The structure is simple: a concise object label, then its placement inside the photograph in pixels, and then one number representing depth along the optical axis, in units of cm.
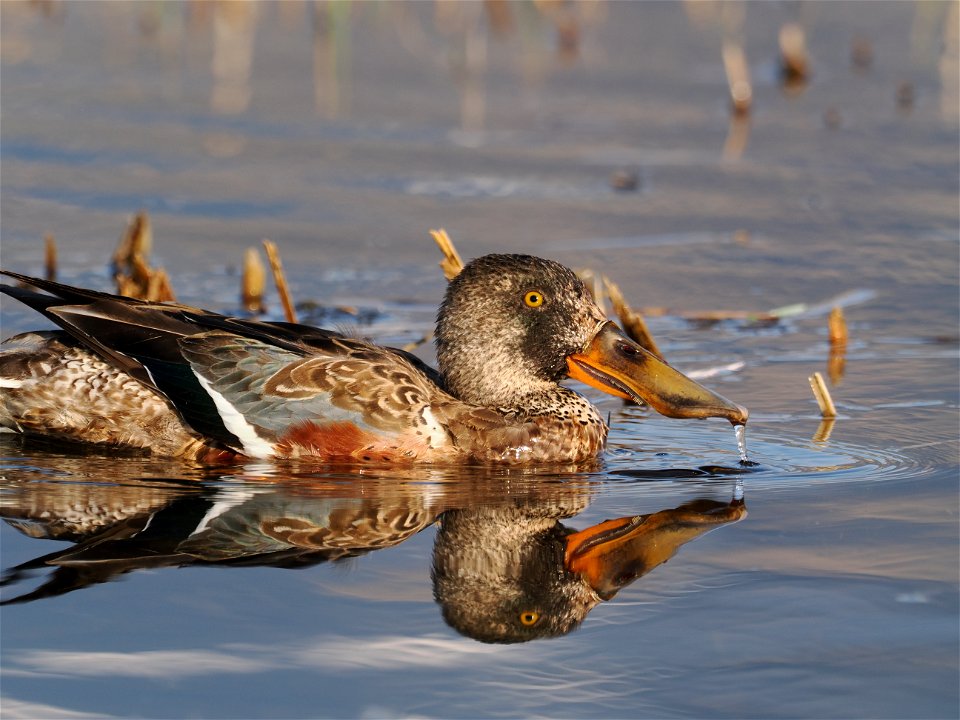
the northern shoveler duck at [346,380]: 1330
